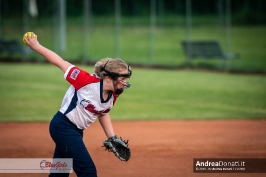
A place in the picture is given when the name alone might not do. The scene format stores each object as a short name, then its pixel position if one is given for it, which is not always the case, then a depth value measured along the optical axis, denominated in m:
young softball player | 12.40
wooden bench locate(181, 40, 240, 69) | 49.19
